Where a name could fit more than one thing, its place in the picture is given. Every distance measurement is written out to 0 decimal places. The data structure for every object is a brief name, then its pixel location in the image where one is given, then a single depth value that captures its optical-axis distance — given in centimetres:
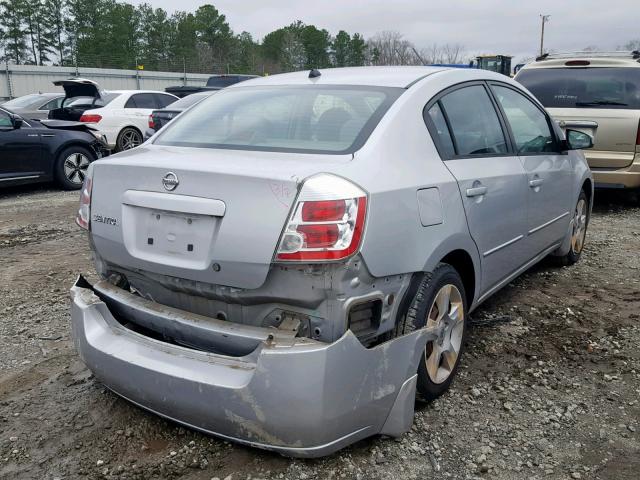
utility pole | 6869
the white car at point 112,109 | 1247
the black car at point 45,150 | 879
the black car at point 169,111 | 1067
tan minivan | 693
